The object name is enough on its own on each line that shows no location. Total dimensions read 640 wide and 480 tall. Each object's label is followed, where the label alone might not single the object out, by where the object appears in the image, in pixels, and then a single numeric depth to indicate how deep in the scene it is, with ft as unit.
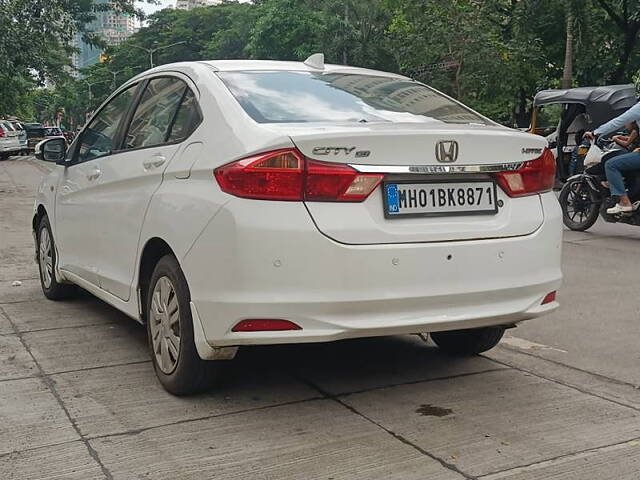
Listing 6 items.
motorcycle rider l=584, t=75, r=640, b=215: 30.40
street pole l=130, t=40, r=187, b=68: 233.76
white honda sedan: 11.09
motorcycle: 30.86
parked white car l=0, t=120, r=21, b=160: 116.98
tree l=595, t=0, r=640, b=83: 78.33
